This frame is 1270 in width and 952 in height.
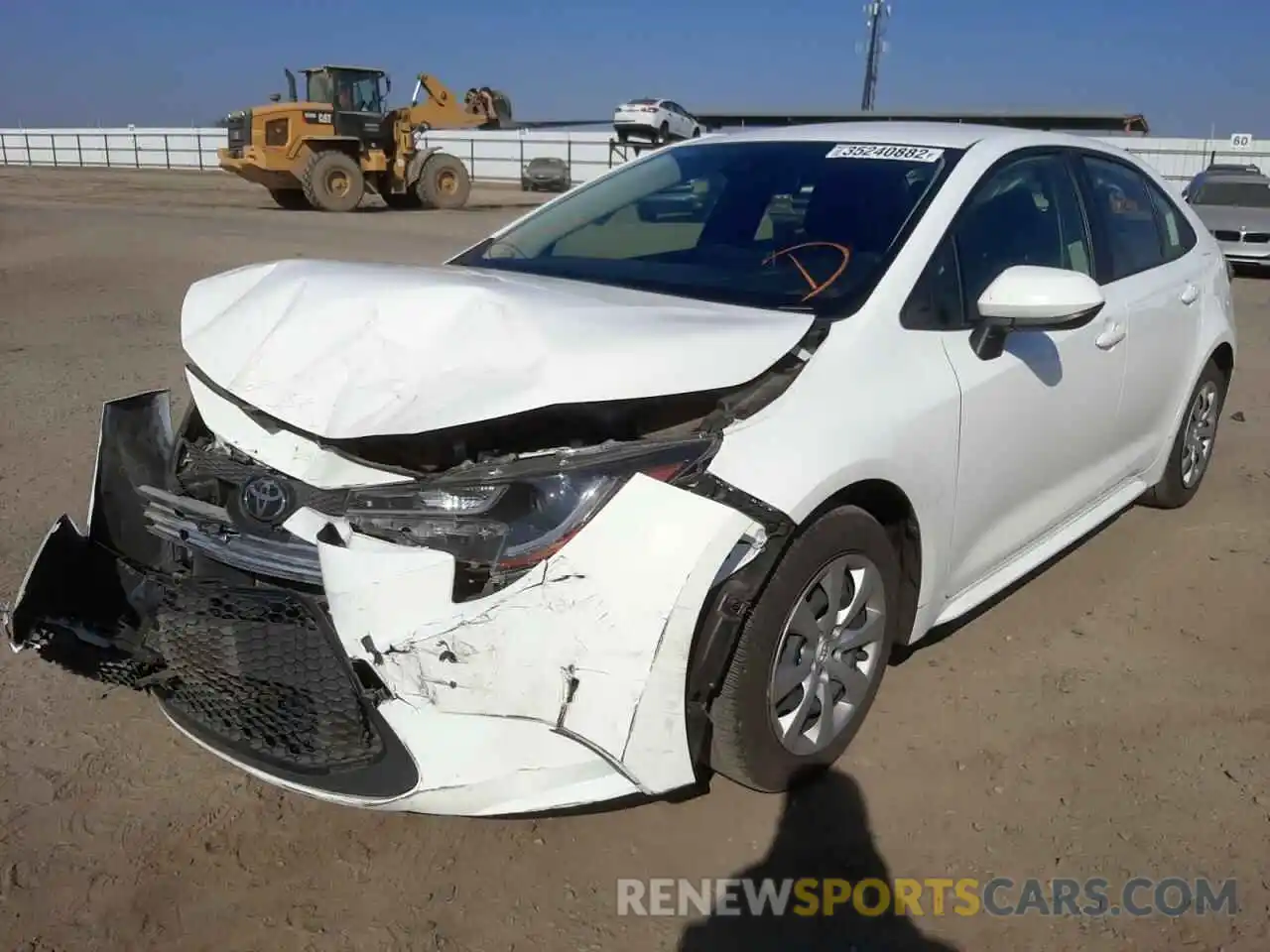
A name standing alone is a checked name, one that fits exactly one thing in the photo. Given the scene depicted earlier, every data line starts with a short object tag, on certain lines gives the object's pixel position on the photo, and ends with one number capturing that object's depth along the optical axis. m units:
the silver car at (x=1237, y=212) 14.95
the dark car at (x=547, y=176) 36.62
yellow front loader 22.73
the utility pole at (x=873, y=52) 58.75
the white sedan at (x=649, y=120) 37.69
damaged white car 2.21
